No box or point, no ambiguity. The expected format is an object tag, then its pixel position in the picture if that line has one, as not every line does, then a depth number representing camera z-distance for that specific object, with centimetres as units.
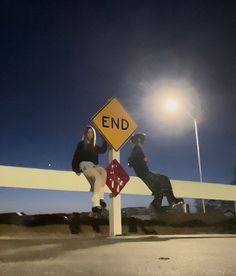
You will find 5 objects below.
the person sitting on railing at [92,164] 869
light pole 1702
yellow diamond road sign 875
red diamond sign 876
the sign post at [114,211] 841
